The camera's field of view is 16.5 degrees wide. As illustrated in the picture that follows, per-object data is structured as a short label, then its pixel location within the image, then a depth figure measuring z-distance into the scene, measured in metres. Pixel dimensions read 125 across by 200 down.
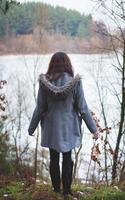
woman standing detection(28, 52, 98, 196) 4.68
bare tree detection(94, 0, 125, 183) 11.69
